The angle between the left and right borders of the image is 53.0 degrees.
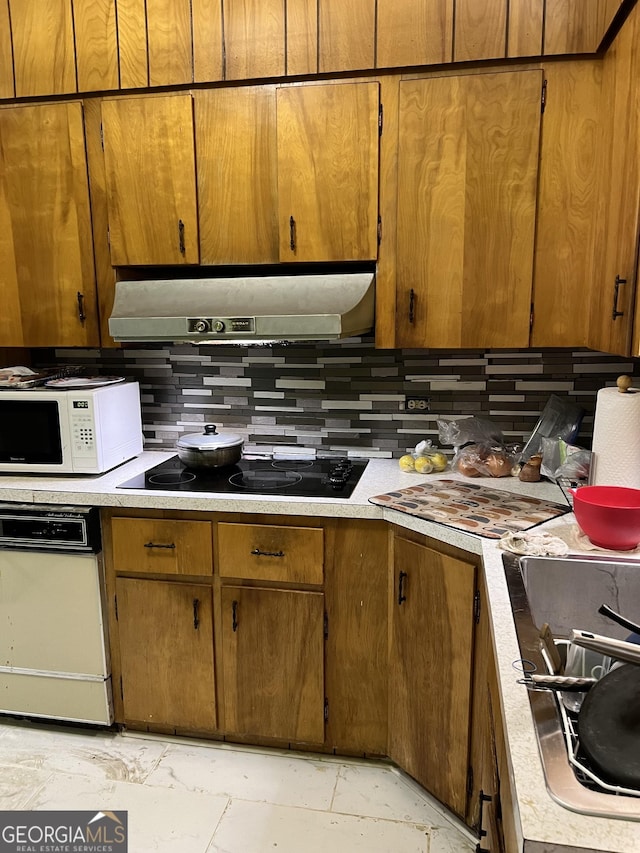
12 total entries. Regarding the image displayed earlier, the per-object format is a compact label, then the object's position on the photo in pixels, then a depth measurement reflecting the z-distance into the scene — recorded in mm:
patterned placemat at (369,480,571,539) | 1752
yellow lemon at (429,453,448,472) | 2295
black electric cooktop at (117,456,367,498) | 2137
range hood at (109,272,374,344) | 1999
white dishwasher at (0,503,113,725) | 2172
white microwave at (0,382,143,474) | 2229
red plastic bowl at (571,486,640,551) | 1464
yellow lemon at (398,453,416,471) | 2316
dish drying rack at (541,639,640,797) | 798
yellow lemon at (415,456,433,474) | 2277
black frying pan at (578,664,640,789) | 824
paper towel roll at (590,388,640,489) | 1688
